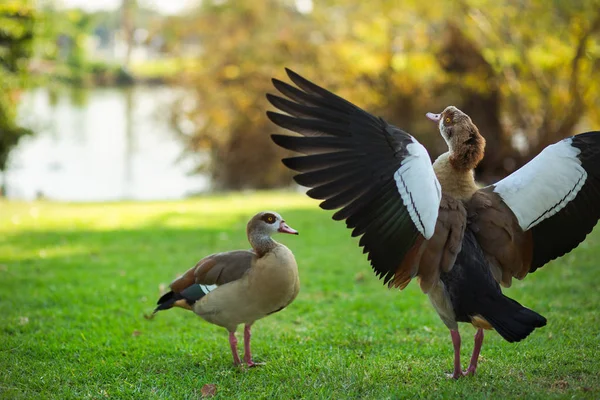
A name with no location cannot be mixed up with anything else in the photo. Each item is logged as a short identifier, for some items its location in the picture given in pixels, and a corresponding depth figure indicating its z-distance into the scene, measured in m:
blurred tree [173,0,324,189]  18.48
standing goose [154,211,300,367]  4.63
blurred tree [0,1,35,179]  15.20
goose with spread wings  3.86
